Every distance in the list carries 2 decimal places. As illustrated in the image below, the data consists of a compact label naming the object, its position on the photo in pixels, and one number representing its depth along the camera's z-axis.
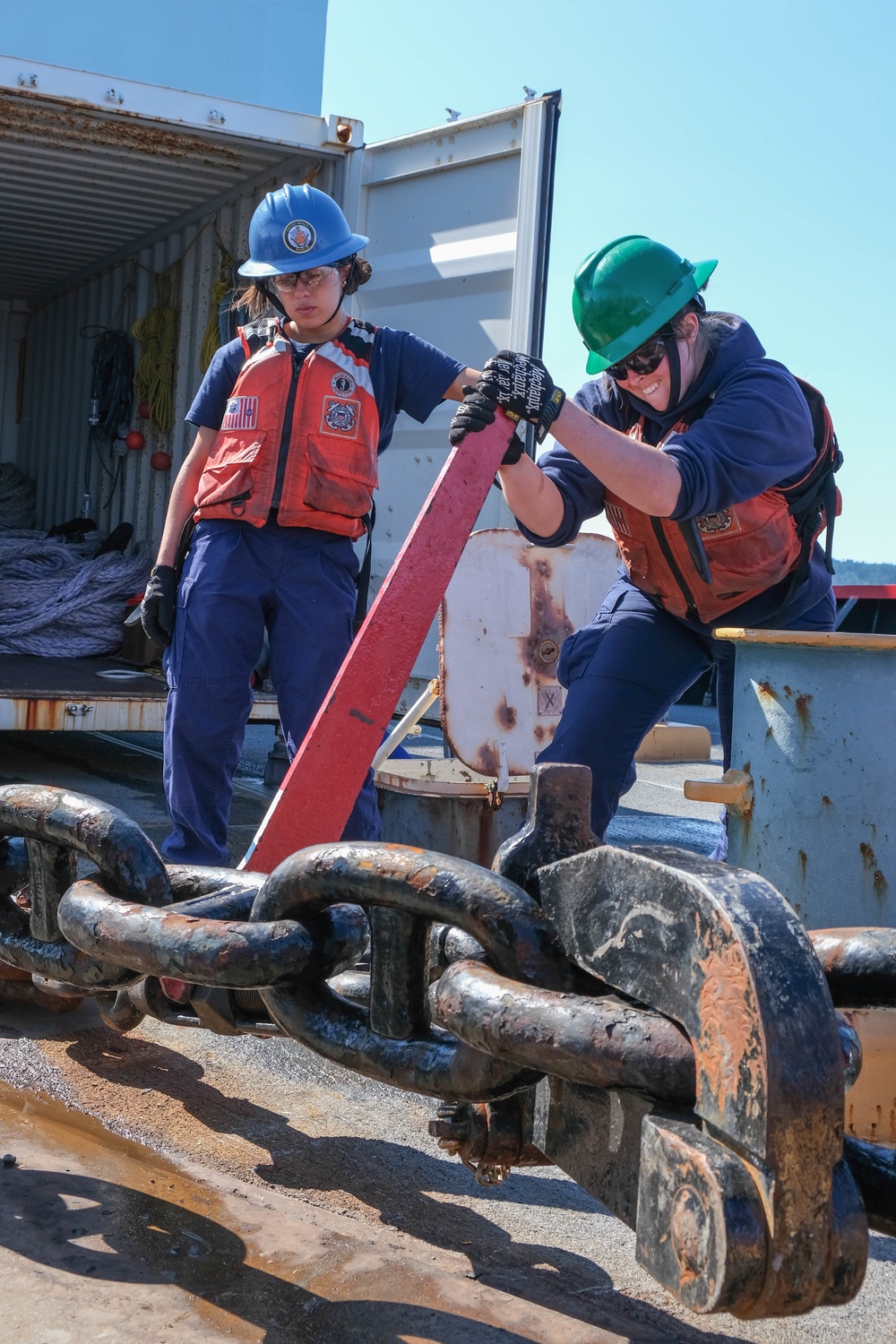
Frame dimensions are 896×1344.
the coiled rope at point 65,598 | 7.98
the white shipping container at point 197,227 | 5.56
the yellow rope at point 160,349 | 8.68
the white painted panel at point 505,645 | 4.33
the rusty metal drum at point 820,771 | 2.69
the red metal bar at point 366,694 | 2.05
